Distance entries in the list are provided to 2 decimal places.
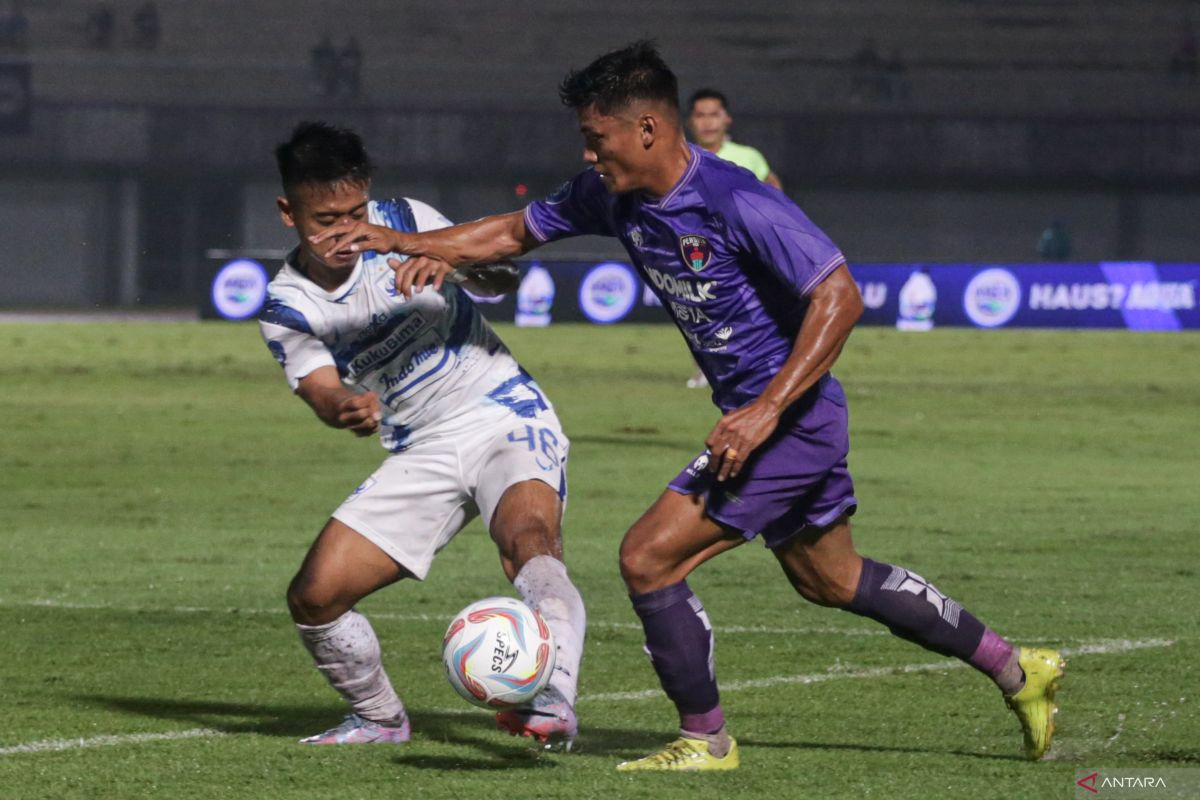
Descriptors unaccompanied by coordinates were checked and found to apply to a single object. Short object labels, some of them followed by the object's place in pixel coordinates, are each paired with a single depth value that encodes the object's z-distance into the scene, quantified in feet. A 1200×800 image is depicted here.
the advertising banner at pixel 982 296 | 173.47
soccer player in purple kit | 31.19
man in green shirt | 89.20
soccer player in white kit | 35.47
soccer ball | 30.83
